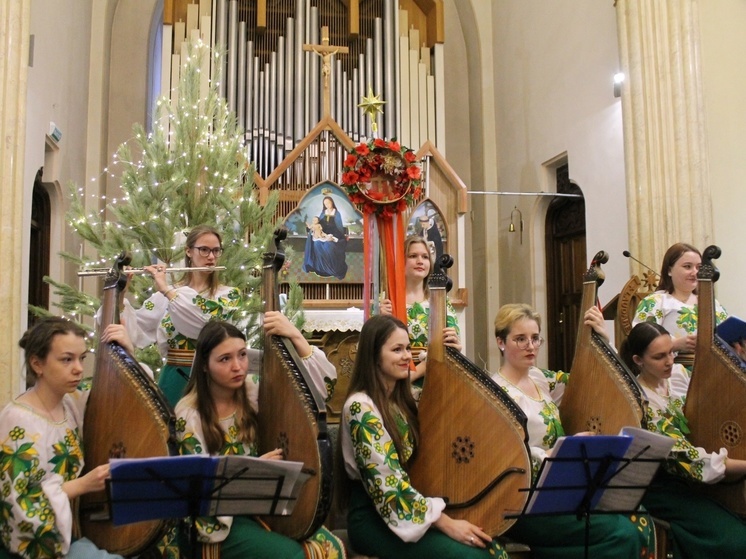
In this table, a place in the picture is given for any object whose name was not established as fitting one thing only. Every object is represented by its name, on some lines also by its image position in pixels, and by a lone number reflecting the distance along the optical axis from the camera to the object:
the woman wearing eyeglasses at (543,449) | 3.25
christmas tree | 5.92
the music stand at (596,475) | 2.85
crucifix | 8.58
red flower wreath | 4.30
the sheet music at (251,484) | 2.52
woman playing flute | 3.89
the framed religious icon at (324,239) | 7.94
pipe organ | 9.41
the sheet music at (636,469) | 3.01
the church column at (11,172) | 4.95
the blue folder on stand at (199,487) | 2.41
